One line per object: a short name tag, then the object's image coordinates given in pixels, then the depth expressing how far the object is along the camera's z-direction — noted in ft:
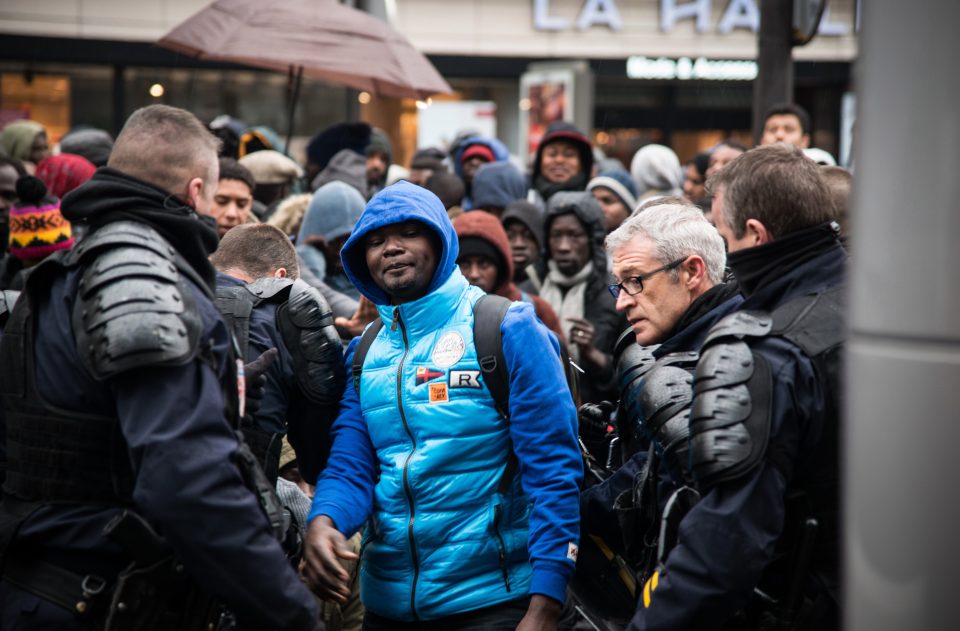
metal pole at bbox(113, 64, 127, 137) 69.05
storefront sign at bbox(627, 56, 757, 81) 75.36
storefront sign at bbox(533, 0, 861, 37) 72.79
